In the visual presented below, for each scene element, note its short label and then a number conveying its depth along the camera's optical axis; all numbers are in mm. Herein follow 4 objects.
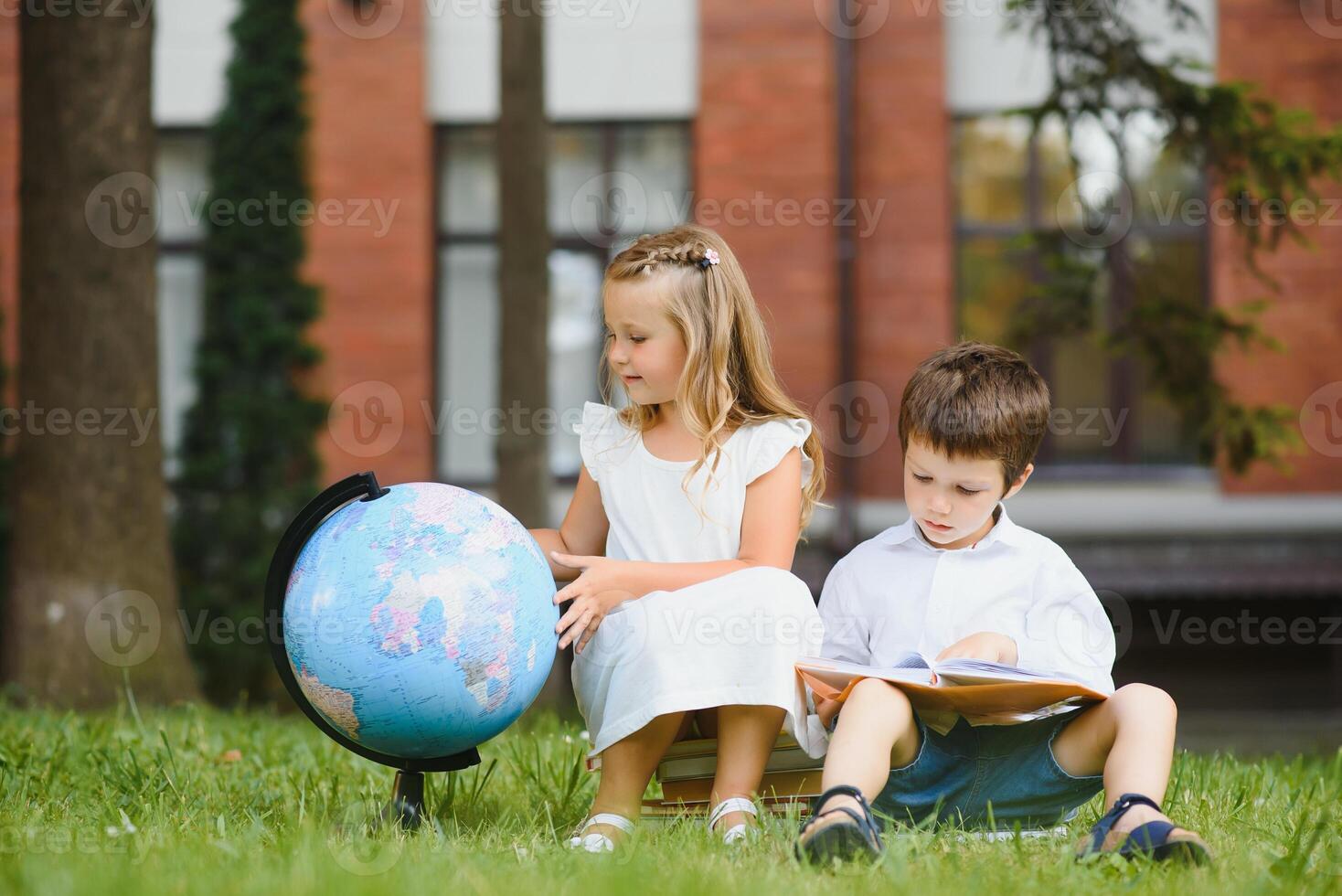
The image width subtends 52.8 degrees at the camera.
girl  2969
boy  2949
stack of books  3205
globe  2797
